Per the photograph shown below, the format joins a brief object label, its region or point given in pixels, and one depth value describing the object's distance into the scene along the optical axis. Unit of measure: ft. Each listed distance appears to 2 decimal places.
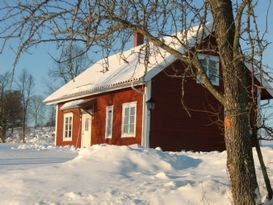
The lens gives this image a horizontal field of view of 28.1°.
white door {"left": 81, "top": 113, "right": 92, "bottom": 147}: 79.56
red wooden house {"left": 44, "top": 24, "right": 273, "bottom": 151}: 63.93
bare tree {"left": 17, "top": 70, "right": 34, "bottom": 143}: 226.50
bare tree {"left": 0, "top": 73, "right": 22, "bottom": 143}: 180.75
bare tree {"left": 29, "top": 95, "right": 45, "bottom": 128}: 255.91
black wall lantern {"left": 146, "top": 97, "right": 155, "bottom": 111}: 63.26
